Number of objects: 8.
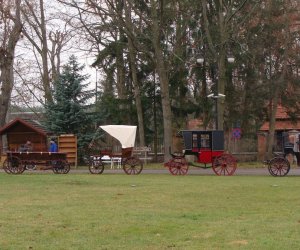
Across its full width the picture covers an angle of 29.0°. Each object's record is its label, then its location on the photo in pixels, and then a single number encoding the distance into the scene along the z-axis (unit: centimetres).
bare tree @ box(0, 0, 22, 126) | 3711
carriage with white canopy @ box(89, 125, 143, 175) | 2833
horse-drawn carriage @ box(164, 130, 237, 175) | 2705
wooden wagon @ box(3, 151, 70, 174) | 2869
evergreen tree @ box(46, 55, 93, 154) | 3903
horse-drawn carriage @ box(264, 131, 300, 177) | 2595
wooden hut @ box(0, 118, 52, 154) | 3553
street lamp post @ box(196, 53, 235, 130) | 3325
